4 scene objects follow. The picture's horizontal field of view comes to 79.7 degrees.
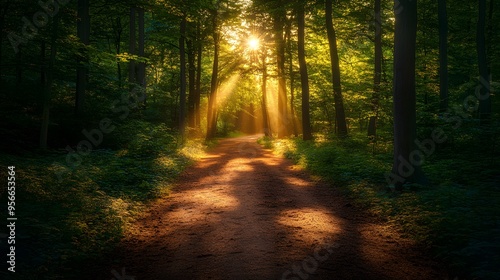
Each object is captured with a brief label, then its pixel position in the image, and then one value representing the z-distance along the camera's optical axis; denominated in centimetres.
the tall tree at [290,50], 2397
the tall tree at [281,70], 2335
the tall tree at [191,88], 2614
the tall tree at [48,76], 951
